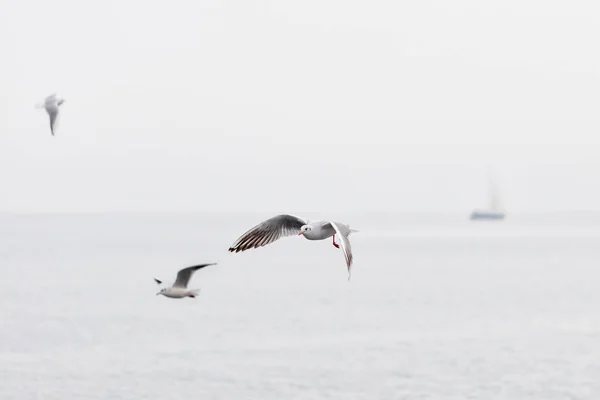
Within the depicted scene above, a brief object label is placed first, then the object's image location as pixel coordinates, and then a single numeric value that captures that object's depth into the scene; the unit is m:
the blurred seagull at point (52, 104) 23.00
